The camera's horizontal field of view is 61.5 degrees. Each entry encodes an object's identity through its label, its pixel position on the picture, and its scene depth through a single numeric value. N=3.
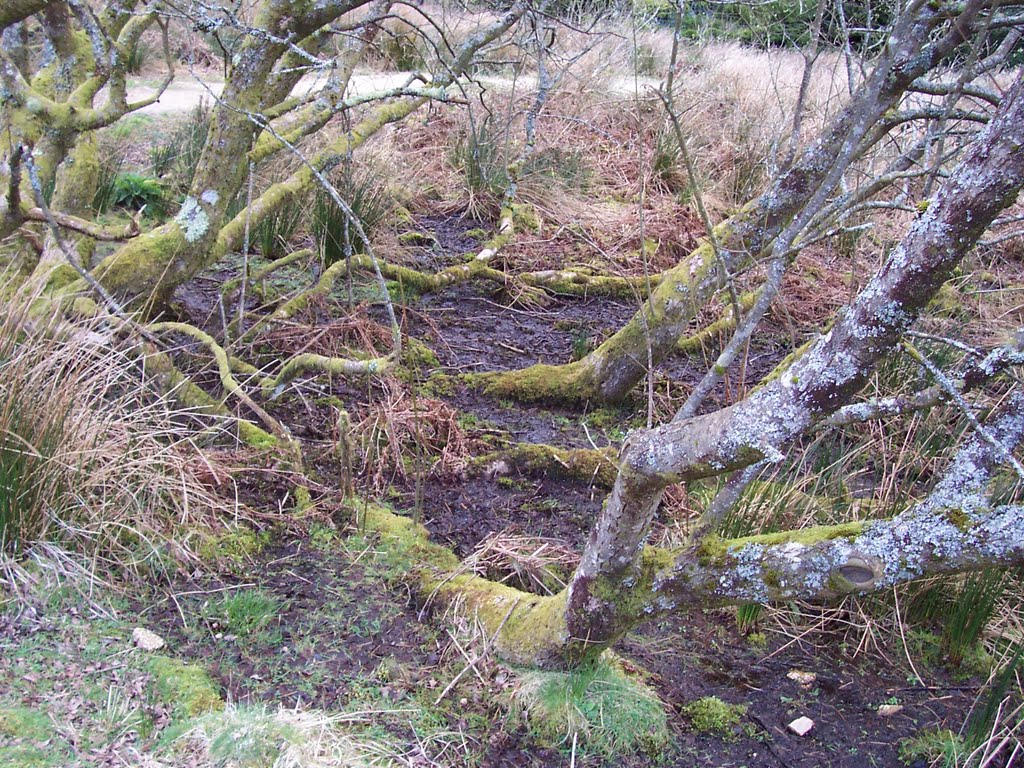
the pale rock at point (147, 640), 2.40
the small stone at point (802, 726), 2.44
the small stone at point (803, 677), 2.67
